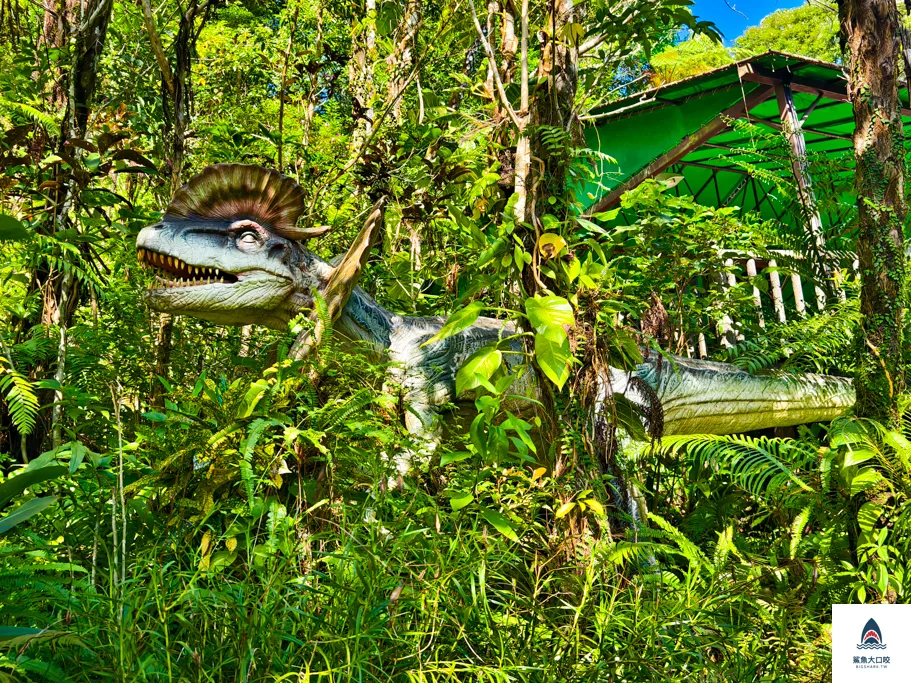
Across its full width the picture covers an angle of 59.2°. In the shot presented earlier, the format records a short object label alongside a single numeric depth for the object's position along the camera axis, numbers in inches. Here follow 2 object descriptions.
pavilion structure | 291.7
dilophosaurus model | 122.1
